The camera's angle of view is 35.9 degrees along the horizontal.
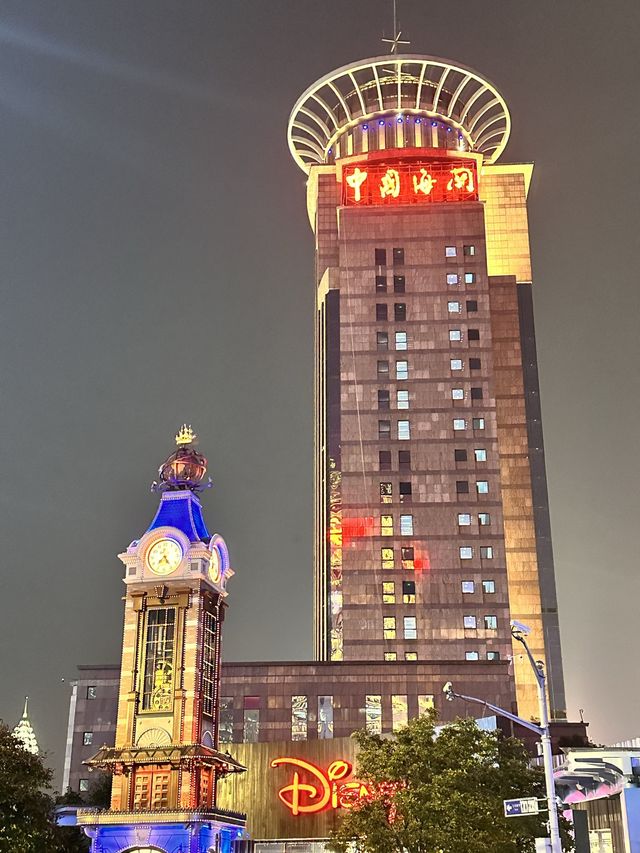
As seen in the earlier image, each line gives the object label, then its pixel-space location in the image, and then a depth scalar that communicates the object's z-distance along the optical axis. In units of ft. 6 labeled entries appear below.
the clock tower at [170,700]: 200.13
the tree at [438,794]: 176.14
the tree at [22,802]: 185.37
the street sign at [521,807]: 124.88
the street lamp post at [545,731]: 124.98
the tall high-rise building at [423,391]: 445.78
